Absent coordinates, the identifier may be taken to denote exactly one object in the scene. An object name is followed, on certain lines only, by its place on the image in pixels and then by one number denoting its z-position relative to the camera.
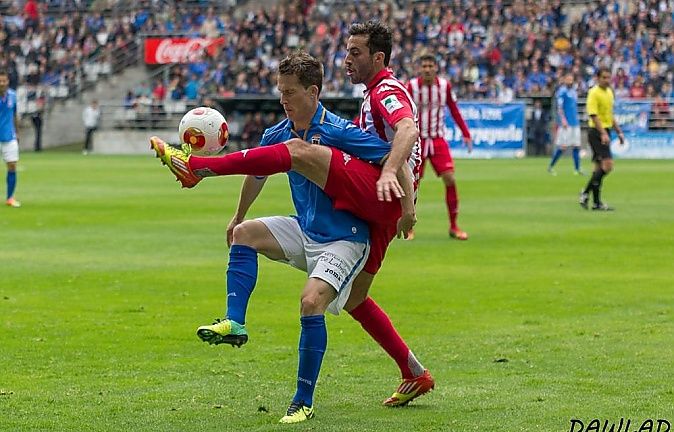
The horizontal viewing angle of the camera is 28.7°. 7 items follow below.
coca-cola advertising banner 54.94
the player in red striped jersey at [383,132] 7.30
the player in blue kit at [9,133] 22.75
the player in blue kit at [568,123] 32.88
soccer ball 7.35
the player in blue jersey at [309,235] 6.92
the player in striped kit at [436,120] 17.73
